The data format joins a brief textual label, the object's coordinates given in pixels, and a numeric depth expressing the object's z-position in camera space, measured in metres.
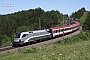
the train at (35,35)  35.81
